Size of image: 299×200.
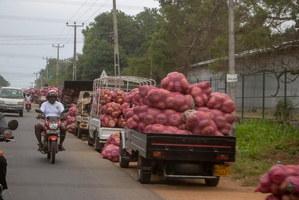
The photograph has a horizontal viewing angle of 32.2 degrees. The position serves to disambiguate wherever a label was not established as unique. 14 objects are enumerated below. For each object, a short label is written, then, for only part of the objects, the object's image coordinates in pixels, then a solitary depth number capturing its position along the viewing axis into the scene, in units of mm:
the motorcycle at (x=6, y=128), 7312
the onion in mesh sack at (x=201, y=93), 11602
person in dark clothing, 7301
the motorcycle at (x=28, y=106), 47844
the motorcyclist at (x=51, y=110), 14137
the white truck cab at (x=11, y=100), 35219
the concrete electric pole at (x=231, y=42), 18406
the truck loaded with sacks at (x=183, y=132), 10477
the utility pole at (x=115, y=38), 34500
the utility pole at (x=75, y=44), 57150
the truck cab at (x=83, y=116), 22656
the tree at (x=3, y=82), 151812
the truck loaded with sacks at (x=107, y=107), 17547
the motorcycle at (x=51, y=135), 13575
